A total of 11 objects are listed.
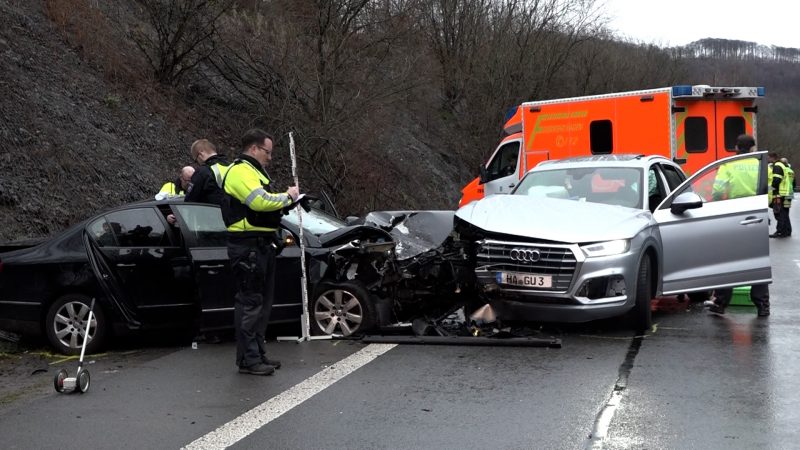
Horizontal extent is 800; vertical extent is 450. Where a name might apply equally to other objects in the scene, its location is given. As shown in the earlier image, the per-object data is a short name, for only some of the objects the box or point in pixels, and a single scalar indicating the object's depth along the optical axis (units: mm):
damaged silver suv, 7332
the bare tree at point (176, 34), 15922
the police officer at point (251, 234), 6266
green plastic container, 9273
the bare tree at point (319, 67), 15383
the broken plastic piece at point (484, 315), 7918
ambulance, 13734
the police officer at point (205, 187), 7809
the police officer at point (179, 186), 8891
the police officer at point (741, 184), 8570
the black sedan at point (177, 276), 7402
